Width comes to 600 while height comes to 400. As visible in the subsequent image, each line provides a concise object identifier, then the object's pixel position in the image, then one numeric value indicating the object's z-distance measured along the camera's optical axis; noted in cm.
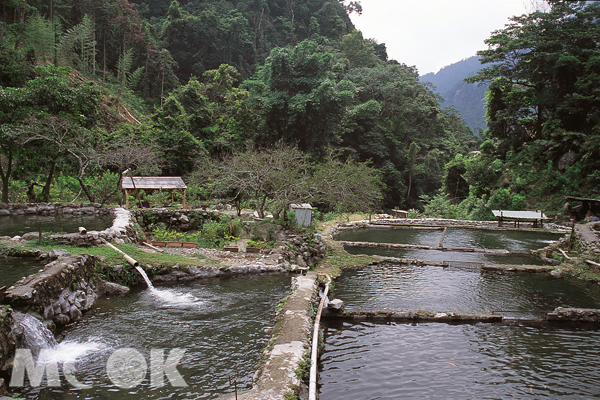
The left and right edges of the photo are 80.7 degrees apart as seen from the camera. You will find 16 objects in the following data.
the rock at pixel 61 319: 619
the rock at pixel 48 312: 600
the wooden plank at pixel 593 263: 1215
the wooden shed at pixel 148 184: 1725
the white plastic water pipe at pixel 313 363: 418
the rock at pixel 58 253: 821
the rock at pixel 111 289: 795
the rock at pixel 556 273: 1209
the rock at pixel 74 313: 653
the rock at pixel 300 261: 1167
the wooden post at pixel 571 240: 1456
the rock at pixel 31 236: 967
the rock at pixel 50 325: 584
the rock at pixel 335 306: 774
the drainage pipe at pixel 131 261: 838
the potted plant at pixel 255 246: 1162
